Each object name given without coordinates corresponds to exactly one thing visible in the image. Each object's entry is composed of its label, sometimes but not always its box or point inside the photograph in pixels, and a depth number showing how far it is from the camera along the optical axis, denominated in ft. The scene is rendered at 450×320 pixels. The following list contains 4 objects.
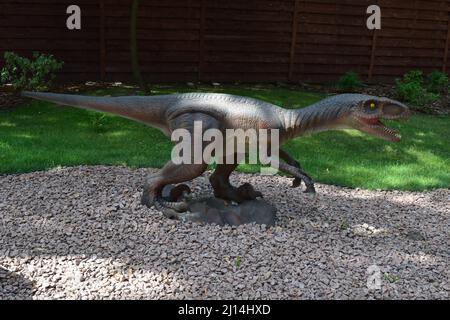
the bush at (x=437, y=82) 39.67
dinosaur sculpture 13.65
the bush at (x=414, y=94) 35.68
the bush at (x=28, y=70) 31.27
